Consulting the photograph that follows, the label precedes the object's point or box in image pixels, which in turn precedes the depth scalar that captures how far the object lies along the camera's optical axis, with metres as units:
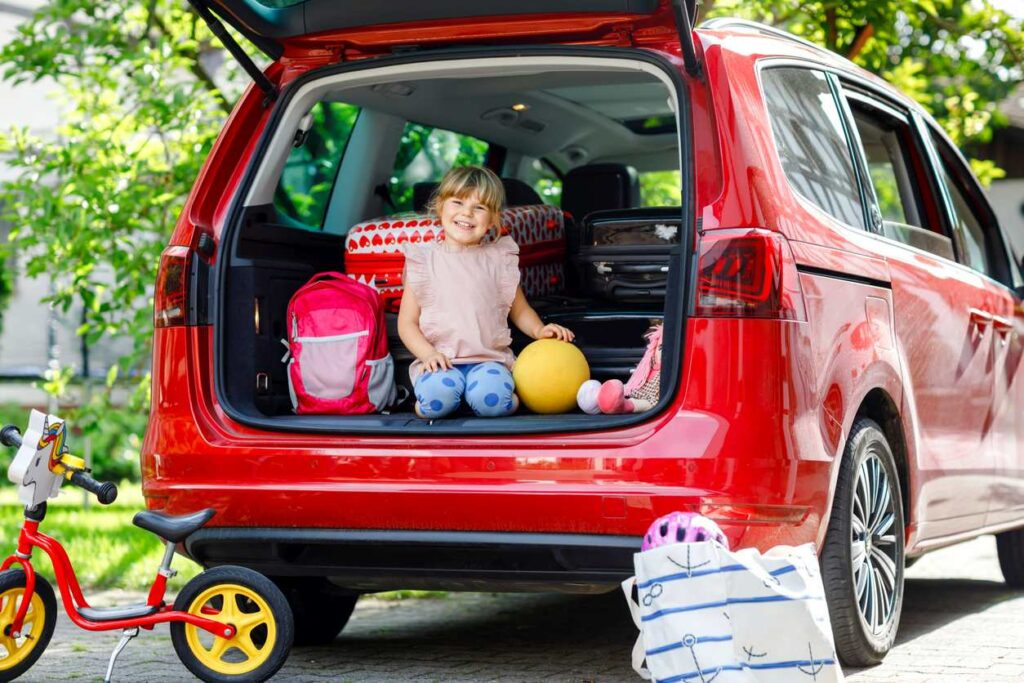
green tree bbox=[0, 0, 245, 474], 7.68
